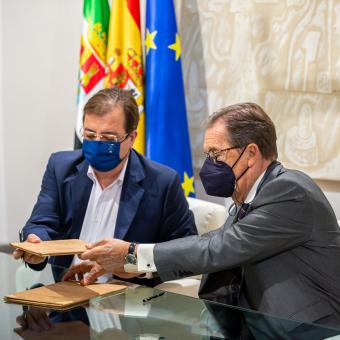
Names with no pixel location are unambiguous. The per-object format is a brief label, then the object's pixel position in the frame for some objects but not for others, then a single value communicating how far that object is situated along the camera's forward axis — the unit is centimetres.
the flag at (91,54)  399
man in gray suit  190
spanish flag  391
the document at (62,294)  189
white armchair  300
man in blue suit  252
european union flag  383
